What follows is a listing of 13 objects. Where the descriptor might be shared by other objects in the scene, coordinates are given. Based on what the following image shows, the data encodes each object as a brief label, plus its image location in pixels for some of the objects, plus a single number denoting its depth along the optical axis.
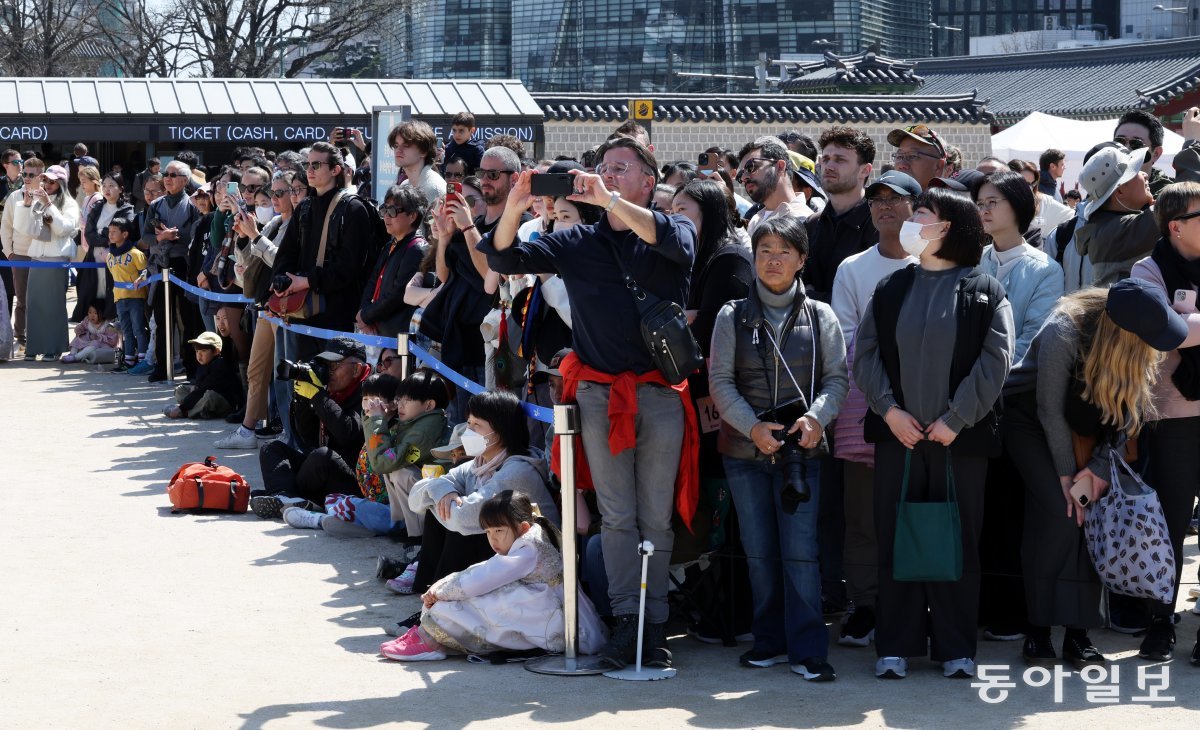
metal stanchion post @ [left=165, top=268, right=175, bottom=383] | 13.08
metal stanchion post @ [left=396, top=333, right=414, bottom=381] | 7.68
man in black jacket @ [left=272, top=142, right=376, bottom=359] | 9.48
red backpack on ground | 8.38
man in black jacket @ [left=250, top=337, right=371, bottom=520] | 8.30
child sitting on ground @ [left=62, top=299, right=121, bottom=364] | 14.95
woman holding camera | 5.46
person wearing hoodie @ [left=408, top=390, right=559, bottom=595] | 6.17
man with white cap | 6.38
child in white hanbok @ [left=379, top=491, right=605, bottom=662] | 5.71
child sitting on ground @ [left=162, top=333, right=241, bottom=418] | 11.67
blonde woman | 5.34
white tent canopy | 20.70
